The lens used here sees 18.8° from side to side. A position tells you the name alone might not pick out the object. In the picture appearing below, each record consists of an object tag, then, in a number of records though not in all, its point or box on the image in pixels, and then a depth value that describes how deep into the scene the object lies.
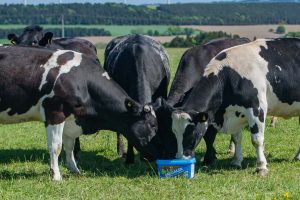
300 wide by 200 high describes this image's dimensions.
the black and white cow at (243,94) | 13.95
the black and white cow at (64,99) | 13.94
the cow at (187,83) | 14.11
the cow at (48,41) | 21.55
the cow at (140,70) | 16.16
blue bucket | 13.38
